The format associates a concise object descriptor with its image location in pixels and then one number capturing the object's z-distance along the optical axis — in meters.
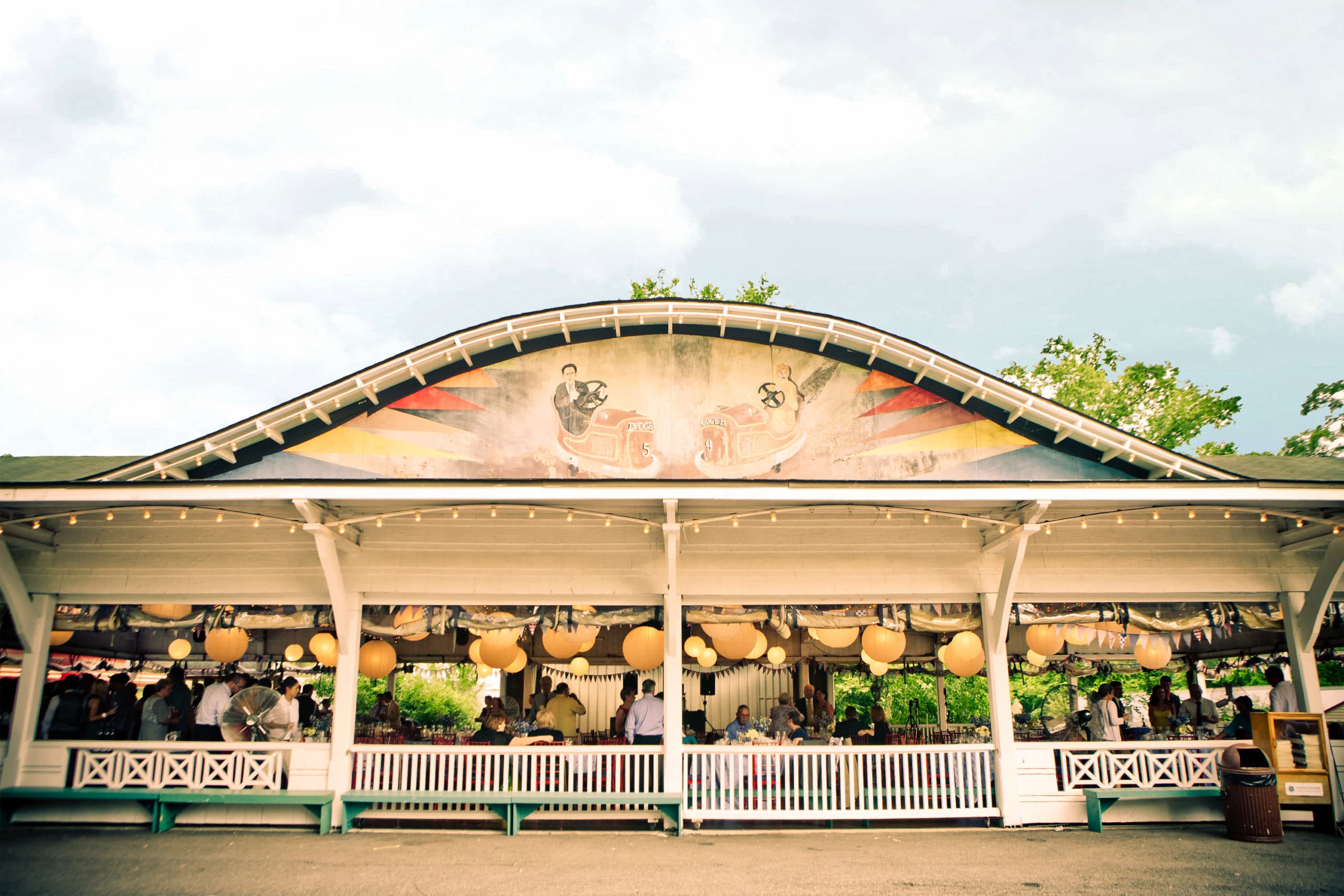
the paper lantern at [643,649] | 9.99
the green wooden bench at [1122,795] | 9.57
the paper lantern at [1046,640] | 10.81
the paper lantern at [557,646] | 10.52
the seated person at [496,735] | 10.91
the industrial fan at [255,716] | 10.23
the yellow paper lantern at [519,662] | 10.73
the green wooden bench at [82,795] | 9.66
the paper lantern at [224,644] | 10.62
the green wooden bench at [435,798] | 9.58
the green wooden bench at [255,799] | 9.54
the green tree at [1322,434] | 32.03
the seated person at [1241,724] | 10.46
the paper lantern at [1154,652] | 11.09
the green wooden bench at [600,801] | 9.44
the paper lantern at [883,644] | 9.98
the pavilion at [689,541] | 9.92
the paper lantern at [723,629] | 10.37
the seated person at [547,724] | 11.79
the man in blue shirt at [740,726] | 11.29
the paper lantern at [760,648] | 11.41
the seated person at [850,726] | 11.94
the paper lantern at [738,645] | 10.66
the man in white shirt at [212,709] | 10.80
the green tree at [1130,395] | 31.11
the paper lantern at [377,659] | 11.05
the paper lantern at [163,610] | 10.61
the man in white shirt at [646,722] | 10.78
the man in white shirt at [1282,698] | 10.45
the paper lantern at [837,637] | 10.67
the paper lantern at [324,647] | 10.91
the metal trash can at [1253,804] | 8.78
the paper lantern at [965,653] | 10.02
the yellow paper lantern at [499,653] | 10.54
